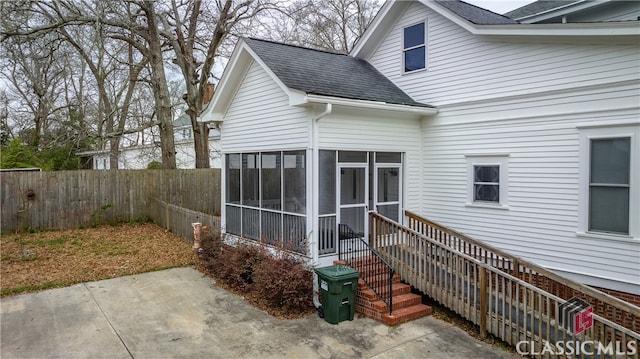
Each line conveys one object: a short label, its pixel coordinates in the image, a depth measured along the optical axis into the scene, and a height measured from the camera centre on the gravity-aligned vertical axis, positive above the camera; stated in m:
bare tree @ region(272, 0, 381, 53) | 22.20 +8.65
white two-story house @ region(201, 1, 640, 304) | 6.69 +0.60
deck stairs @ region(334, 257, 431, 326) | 6.90 -2.56
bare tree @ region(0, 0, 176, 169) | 13.48 +5.51
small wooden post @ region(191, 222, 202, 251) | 10.46 -1.85
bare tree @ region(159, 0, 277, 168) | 17.45 +6.25
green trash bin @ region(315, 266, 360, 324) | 6.75 -2.28
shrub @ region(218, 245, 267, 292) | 8.23 -2.20
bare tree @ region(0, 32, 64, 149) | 17.12 +5.08
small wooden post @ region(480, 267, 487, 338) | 6.32 -2.28
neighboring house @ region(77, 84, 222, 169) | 25.84 +1.18
